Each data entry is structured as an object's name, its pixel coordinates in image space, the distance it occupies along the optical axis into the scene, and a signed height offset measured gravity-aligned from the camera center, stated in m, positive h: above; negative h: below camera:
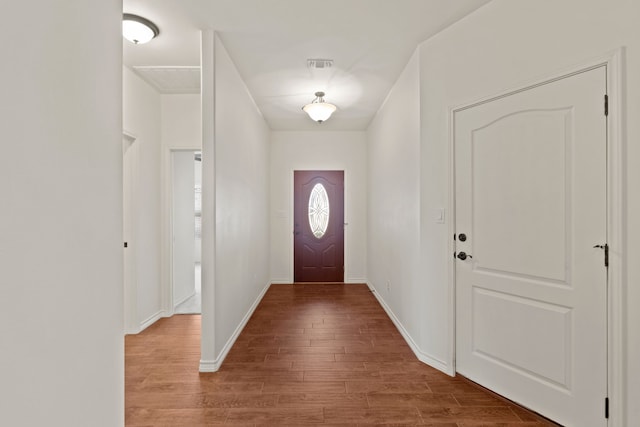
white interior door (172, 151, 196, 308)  3.96 -0.19
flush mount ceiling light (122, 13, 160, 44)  2.26 +1.45
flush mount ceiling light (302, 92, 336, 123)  3.61 +1.27
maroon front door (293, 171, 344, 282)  5.50 -0.43
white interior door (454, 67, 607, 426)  1.67 -0.23
